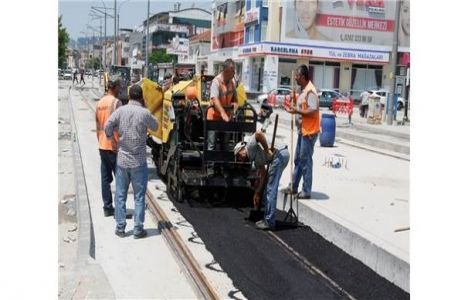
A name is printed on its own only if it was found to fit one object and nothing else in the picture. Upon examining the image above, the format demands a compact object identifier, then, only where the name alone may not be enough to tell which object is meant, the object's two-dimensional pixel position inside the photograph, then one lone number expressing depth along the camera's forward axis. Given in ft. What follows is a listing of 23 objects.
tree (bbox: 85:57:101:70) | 397.06
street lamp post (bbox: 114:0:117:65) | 144.97
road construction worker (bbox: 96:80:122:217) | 25.30
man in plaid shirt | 22.25
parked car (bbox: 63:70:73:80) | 245.00
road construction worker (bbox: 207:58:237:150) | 27.32
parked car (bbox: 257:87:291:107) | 114.35
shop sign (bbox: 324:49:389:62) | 149.69
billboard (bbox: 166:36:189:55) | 123.44
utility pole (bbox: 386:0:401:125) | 80.18
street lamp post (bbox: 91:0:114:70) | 150.16
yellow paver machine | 27.22
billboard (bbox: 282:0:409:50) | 146.30
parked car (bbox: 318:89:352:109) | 123.44
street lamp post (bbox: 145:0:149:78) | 117.95
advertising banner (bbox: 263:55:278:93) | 142.13
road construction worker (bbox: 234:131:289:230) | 23.80
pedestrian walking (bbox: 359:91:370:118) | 87.39
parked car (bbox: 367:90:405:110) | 91.53
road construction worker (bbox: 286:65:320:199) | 26.37
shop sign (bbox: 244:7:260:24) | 154.77
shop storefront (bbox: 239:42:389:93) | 142.92
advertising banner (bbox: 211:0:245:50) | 177.58
